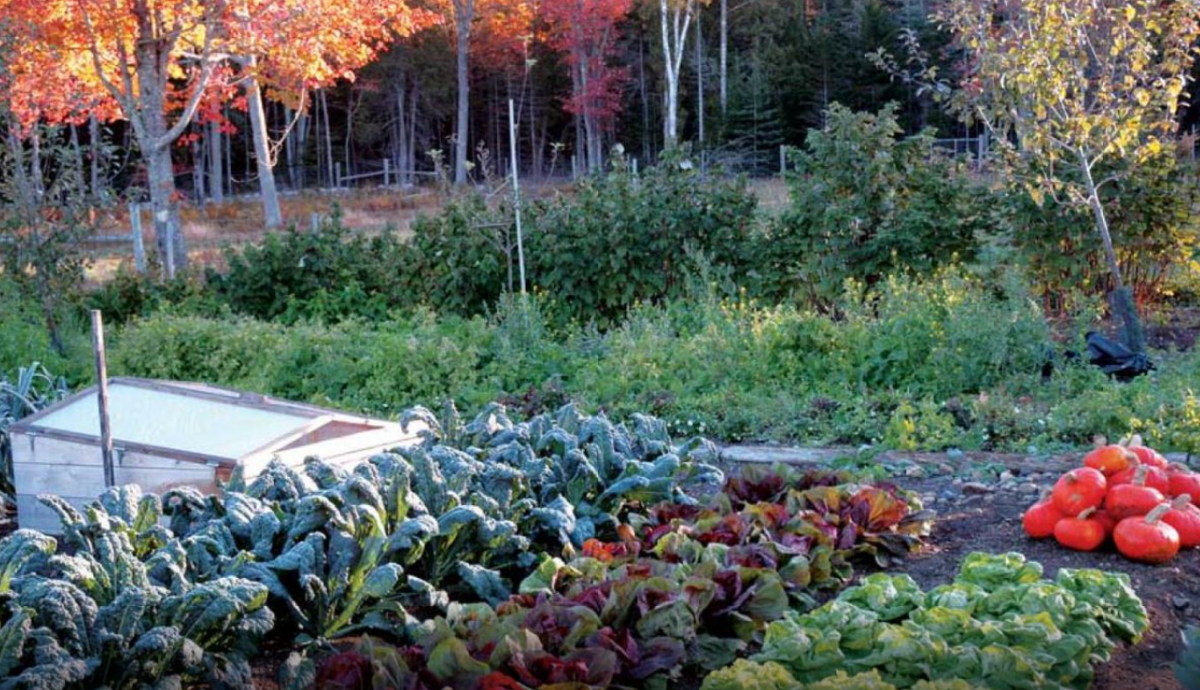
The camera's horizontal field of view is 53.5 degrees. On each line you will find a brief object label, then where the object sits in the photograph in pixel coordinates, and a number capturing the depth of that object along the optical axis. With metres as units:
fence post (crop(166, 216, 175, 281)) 14.07
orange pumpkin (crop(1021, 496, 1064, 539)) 4.33
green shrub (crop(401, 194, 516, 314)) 10.79
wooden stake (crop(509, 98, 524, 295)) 10.14
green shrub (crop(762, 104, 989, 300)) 9.70
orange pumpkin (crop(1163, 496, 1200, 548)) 4.15
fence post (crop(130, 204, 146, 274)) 15.99
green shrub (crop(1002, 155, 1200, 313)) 9.52
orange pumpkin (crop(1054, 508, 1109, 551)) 4.17
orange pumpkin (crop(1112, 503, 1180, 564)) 4.02
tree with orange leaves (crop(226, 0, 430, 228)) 14.14
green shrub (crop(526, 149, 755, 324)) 10.38
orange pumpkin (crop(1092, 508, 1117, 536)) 4.24
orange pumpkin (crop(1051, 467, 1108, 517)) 4.24
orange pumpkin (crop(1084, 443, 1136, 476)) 4.42
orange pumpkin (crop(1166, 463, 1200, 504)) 4.43
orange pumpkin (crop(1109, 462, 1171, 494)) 4.33
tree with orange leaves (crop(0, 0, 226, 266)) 13.53
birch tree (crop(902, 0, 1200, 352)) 8.57
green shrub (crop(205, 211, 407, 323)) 11.43
